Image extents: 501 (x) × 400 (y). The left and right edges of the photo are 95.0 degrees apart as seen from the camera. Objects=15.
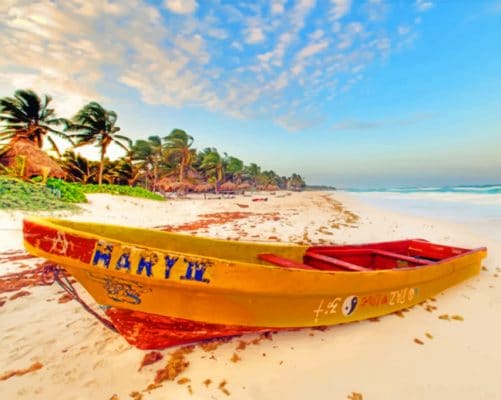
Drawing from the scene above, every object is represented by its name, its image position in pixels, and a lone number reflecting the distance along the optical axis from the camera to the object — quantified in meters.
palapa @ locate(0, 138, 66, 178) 14.71
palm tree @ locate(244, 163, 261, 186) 78.69
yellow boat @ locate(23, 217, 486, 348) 1.88
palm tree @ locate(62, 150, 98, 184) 25.39
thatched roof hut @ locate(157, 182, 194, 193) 34.59
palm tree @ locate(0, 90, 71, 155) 19.64
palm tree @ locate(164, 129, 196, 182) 34.94
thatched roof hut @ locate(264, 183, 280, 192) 84.94
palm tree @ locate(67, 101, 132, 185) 22.48
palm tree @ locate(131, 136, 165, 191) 35.00
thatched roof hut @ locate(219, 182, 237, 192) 50.83
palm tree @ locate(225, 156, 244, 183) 56.89
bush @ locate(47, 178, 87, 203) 12.84
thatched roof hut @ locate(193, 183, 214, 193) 42.14
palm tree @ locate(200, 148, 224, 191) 46.19
